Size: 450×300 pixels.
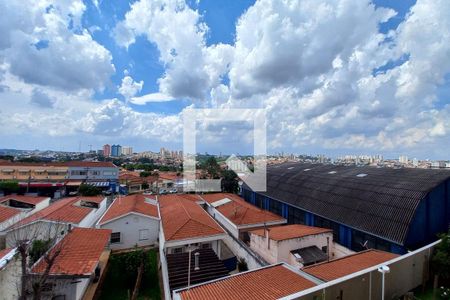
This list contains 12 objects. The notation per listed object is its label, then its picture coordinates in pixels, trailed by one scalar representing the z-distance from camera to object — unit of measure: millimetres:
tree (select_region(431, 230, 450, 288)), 9883
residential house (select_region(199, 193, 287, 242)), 18656
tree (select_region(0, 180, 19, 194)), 38312
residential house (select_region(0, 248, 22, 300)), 8453
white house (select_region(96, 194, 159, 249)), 18375
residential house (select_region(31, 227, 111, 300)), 9953
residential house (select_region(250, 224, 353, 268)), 13812
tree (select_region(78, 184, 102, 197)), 35812
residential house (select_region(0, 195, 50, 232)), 17781
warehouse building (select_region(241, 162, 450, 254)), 13578
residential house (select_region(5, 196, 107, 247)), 15814
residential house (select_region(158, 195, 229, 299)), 11648
